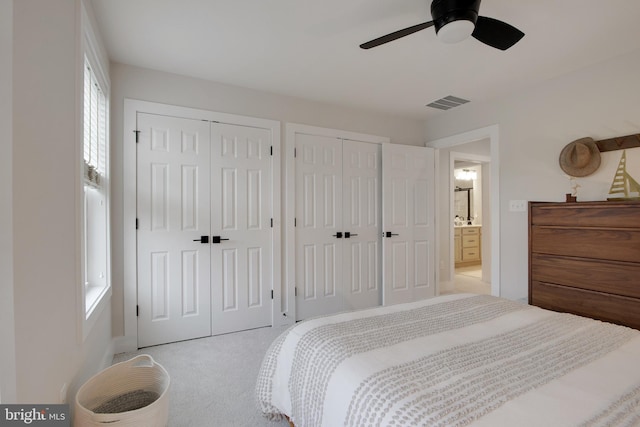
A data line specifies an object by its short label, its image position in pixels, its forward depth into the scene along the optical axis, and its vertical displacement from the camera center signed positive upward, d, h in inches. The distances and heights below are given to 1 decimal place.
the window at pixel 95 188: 76.5 +7.3
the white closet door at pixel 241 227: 114.0 -5.8
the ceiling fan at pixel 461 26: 61.7 +40.3
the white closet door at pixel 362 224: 139.5 -5.7
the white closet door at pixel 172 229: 103.7 -5.6
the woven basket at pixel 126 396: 47.4 -34.0
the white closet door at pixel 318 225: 129.3 -5.7
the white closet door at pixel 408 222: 144.7 -5.3
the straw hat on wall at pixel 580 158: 99.4 +18.2
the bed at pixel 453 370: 33.9 -22.5
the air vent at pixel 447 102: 132.3 +50.0
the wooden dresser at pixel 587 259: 76.7 -13.6
